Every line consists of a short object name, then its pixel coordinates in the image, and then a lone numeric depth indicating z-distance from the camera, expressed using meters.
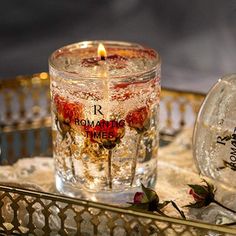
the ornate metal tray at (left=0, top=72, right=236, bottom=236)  0.57
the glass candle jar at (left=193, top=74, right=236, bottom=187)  0.62
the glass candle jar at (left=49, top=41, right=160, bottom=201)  0.61
